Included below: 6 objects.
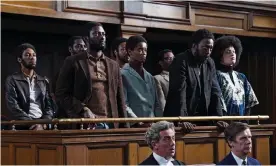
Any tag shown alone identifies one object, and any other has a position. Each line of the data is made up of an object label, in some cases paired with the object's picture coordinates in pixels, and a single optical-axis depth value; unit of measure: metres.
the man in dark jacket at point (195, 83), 4.73
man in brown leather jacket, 4.35
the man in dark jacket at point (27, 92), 4.75
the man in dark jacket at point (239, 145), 3.95
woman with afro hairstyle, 5.09
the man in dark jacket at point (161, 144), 3.62
